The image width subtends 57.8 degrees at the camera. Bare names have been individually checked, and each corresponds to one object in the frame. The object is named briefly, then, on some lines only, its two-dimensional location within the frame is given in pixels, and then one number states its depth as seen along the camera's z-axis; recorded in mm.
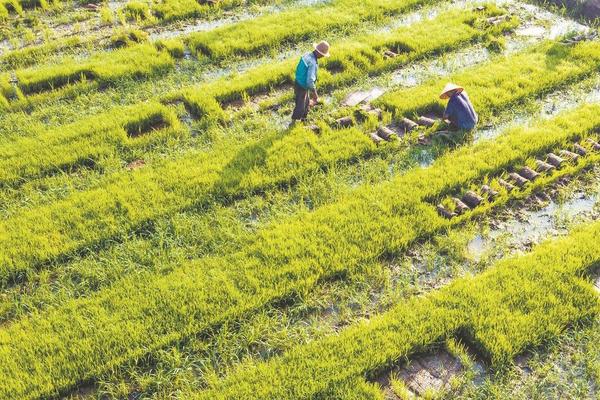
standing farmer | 8654
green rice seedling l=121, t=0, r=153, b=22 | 12758
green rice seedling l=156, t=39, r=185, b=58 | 11125
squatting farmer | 8812
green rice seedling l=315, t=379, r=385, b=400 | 5242
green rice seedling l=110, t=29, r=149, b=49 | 11604
